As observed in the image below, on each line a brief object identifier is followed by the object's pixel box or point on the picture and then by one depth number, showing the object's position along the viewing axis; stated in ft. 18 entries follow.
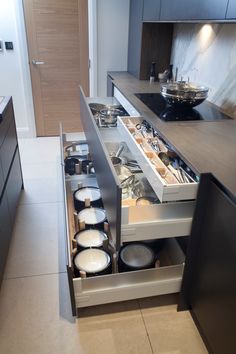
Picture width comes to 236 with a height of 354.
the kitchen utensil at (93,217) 6.18
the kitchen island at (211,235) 3.61
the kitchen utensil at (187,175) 4.41
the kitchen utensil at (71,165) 8.11
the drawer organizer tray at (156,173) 3.99
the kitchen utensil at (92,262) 5.12
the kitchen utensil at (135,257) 5.32
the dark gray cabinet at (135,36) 9.56
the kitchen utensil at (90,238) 5.83
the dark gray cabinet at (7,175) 5.93
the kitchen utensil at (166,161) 4.62
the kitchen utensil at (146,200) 5.14
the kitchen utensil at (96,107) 8.34
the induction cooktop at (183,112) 5.93
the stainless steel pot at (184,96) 5.92
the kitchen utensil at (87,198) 6.78
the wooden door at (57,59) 11.17
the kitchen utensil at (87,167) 8.04
